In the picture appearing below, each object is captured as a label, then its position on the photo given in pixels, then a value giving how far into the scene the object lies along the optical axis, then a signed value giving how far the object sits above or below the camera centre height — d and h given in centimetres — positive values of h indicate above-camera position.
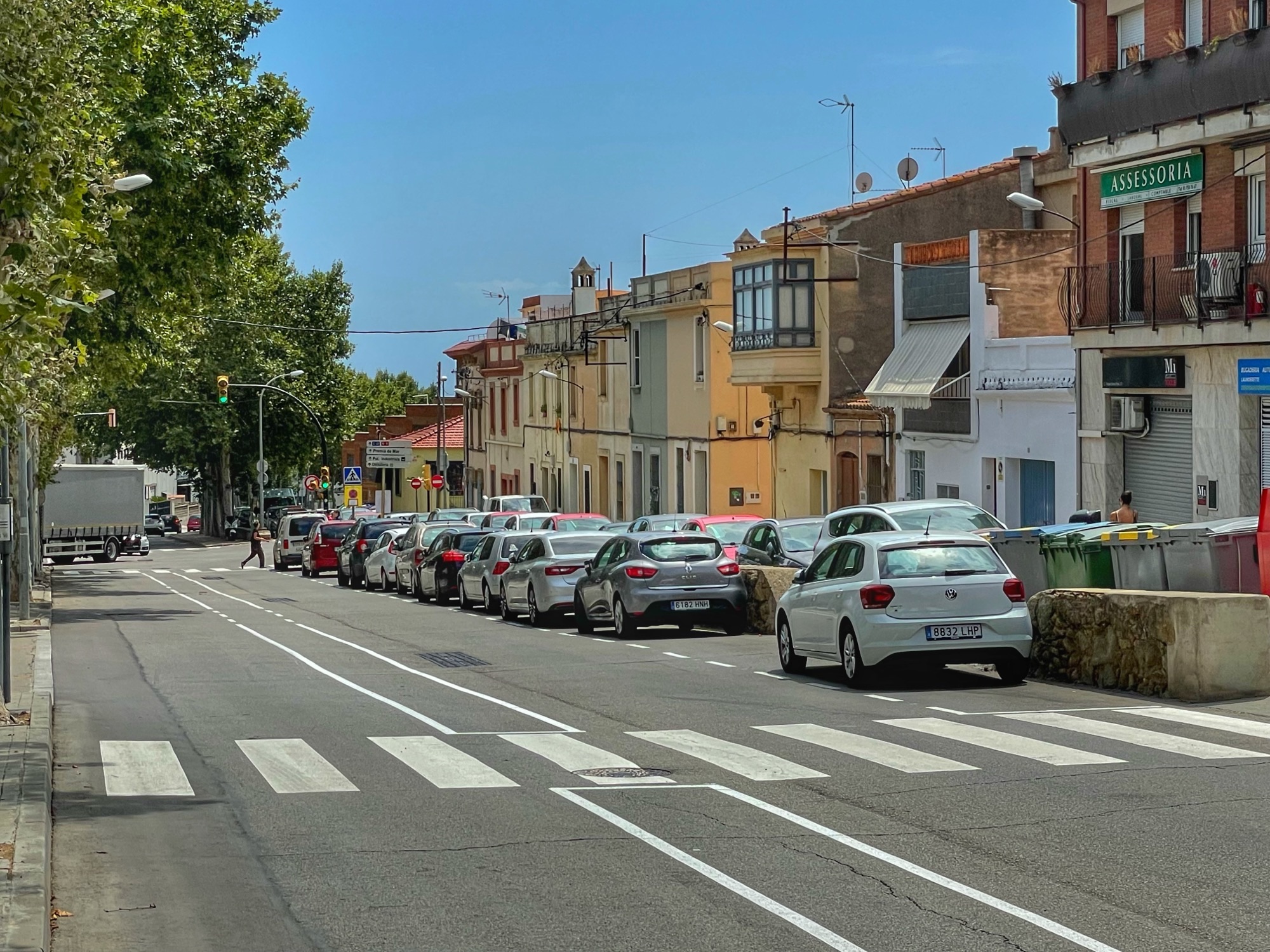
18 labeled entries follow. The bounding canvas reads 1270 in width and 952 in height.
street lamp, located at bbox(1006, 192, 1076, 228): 3114 +574
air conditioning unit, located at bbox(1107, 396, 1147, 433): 3088 +189
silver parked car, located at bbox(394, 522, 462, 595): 3956 -55
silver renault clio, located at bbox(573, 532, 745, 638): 2469 -86
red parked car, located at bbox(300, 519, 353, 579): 5516 -56
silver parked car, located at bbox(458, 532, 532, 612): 3186 -80
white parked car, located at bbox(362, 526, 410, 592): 4312 -92
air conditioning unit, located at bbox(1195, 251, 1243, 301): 2723 +385
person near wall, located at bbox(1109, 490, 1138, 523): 2627 +15
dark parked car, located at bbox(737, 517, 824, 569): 2675 -32
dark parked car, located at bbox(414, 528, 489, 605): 3619 -73
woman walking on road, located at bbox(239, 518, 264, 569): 6284 -66
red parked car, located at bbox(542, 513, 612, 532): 3475 +3
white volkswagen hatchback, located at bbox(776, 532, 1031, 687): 1661 -82
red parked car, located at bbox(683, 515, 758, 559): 3025 -6
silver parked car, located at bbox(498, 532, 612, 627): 2833 -80
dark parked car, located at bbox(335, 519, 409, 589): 4650 -65
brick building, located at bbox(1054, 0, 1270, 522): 2725 +456
